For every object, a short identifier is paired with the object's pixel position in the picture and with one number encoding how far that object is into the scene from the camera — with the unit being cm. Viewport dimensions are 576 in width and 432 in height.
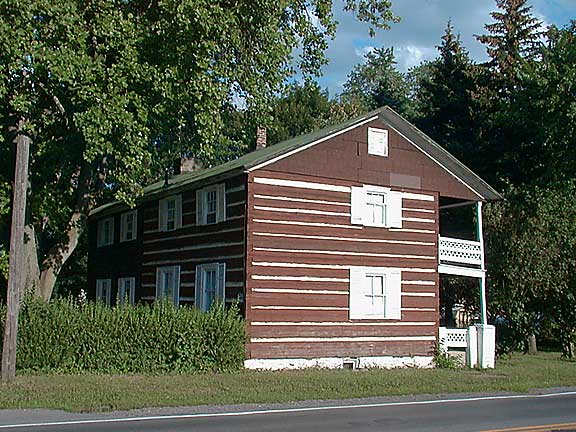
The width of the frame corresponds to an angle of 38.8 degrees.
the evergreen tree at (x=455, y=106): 4297
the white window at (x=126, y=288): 3228
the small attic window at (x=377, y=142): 2648
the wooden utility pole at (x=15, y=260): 1899
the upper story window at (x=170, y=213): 2877
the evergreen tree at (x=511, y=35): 4478
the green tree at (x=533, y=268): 2947
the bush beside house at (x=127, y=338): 2123
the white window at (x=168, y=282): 2822
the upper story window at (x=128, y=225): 3284
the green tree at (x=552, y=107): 3603
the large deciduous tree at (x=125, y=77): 2119
